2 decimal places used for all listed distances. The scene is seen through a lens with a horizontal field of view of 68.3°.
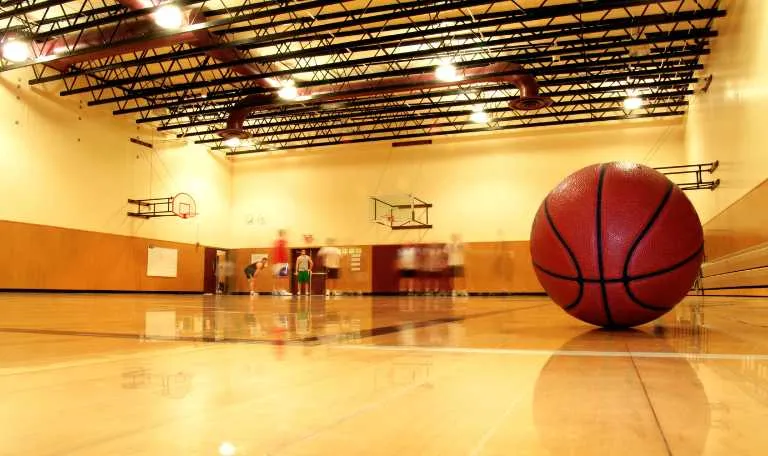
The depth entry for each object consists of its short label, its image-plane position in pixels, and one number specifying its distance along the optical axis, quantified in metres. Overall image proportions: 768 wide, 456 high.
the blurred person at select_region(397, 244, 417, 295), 23.09
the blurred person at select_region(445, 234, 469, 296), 22.52
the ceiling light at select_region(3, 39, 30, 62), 13.89
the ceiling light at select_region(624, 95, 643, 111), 17.58
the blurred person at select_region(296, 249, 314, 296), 20.83
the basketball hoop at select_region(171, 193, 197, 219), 21.48
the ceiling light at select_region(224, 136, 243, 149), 23.34
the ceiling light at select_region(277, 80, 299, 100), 16.06
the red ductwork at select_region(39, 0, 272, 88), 13.34
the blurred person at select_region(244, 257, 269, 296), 23.02
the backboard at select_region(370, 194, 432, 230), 22.98
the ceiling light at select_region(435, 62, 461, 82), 14.74
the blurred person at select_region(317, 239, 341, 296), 23.11
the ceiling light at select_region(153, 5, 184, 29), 11.99
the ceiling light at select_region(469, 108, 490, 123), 19.75
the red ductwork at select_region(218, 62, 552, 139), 15.12
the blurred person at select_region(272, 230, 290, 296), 24.33
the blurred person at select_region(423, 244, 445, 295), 22.83
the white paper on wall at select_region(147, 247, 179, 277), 21.20
